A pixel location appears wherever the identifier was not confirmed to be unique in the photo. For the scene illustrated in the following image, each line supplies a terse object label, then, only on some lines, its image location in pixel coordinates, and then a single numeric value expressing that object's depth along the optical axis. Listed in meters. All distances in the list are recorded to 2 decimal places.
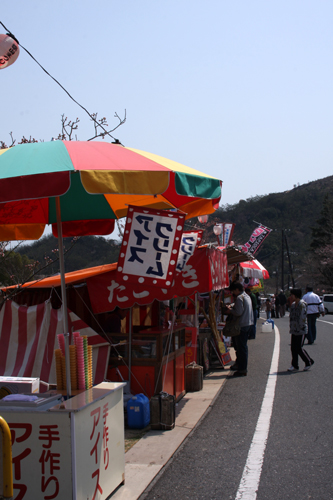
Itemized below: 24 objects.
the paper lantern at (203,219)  10.63
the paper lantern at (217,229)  12.38
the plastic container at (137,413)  6.11
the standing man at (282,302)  33.84
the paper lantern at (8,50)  4.97
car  37.82
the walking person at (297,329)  9.76
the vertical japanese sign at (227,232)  14.91
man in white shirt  14.50
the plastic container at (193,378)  8.46
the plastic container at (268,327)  20.89
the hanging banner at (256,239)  22.09
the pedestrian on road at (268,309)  29.06
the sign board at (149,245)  5.09
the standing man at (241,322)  9.68
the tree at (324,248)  56.33
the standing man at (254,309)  17.25
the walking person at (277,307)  34.53
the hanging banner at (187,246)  7.22
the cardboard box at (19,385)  4.37
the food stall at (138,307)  6.84
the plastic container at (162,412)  6.07
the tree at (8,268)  8.88
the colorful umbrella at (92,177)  3.81
